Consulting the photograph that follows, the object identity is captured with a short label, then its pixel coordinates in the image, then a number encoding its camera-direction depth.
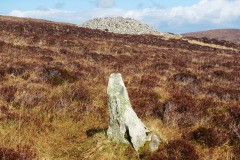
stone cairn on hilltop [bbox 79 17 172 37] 42.74
